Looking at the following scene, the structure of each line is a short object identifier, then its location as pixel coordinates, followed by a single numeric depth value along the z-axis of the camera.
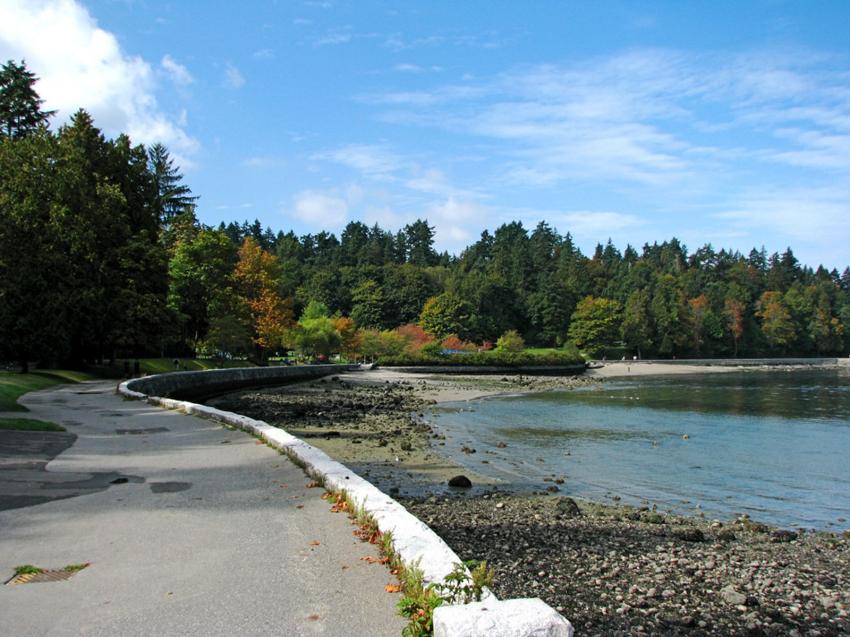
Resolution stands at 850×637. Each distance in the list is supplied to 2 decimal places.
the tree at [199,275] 56.44
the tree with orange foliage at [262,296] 63.67
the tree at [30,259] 34.31
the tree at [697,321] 130.62
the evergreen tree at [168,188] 81.19
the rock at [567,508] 11.05
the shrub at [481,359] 80.06
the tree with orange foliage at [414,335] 96.92
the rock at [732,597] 6.67
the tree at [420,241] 180.12
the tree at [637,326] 120.25
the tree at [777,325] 138.38
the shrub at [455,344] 102.41
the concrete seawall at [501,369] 77.75
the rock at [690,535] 9.66
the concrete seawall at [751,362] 116.36
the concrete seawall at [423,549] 3.56
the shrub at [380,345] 87.62
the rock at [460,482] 13.59
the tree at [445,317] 108.38
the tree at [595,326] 116.00
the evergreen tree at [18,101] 50.44
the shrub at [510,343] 102.47
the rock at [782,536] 10.32
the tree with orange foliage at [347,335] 81.62
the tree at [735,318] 136.50
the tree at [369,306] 117.81
